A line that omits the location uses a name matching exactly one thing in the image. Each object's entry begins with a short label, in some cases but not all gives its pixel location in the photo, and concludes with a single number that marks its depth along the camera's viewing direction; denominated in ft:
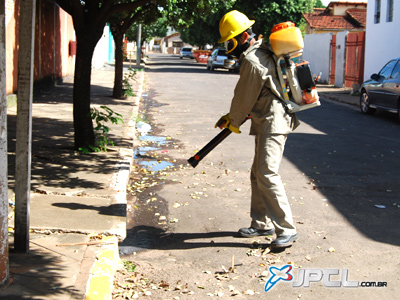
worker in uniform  16.22
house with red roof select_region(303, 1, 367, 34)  153.58
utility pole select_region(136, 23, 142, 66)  127.38
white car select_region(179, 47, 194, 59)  266.16
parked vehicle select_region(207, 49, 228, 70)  131.75
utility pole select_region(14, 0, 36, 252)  14.10
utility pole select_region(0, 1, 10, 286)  12.26
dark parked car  46.88
